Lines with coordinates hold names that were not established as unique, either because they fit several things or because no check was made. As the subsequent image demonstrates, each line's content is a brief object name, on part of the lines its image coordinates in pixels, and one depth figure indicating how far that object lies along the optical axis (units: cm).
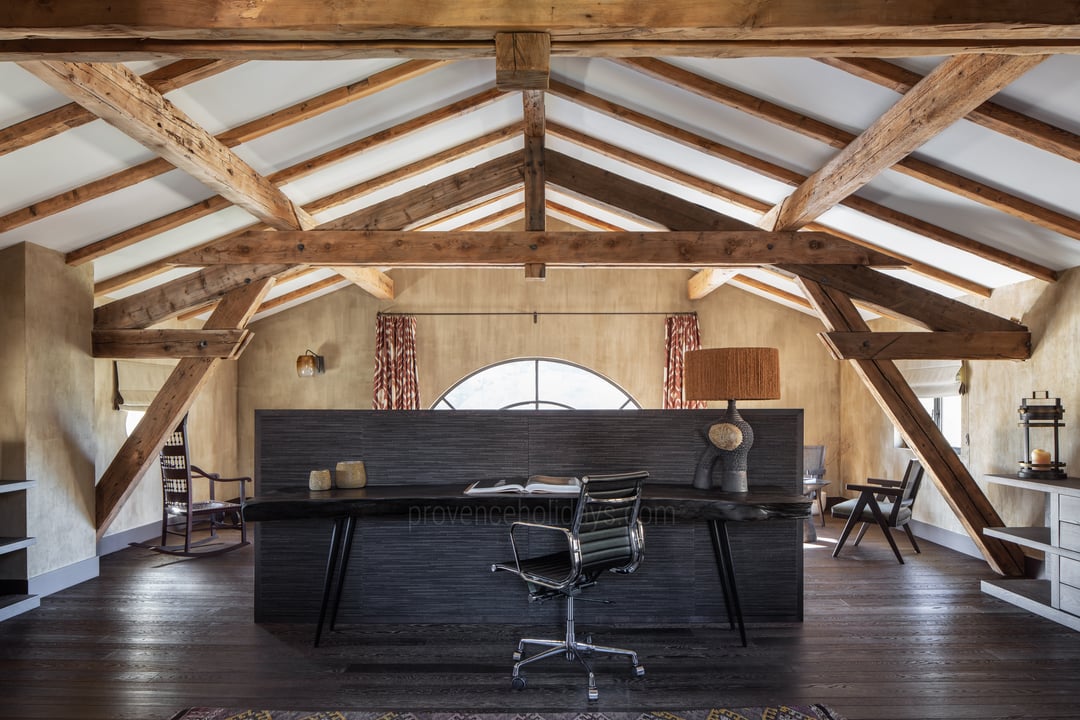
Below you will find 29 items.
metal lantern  469
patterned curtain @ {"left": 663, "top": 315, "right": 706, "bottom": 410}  850
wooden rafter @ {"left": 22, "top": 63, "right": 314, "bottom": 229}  298
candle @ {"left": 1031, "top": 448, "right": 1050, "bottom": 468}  470
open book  352
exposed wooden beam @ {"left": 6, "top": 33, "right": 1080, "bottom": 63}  246
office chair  304
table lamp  374
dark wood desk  351
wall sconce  833
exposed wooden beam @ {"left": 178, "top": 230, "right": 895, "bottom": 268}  536
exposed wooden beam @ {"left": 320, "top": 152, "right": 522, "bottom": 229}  561
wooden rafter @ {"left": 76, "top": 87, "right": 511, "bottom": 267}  514
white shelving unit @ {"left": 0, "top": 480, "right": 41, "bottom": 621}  445
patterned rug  285
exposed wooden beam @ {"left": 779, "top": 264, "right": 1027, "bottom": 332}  525
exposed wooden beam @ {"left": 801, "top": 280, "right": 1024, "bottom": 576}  510
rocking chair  587
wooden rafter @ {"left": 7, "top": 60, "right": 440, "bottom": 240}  433
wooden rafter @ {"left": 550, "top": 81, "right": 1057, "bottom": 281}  508
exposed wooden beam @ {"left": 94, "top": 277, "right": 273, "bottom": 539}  543
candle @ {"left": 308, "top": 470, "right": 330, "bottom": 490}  383
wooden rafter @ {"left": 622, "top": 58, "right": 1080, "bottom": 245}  429
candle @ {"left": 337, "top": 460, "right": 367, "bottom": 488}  393
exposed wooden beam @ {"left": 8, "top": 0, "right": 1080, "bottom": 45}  234
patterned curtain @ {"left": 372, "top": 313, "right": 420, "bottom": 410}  852
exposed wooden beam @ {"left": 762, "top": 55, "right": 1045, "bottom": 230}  299
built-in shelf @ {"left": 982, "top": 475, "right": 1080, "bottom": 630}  408
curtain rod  866
